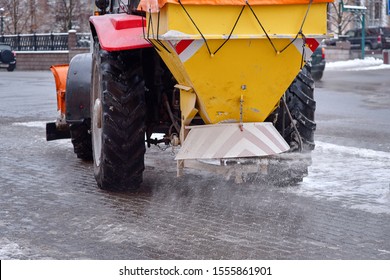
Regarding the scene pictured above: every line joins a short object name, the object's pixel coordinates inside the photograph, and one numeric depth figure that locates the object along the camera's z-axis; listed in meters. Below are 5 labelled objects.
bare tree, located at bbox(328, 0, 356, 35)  53.12
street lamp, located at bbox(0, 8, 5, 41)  55.00
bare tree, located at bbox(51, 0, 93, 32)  56.56
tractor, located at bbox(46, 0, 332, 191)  6.74
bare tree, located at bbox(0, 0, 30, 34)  56.32
